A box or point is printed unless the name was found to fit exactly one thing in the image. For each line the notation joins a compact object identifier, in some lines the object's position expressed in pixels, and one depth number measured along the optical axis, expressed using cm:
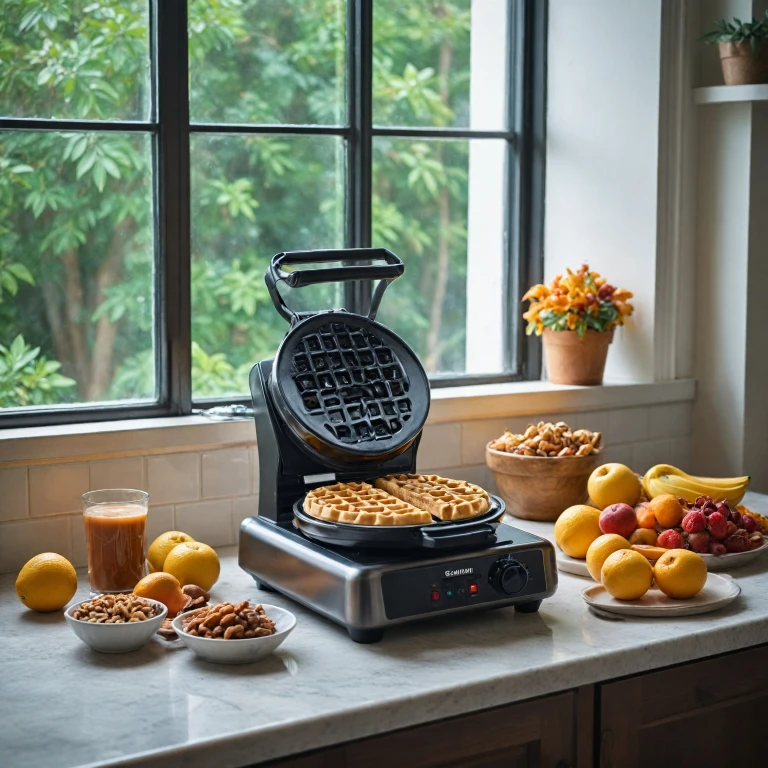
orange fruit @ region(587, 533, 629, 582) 196
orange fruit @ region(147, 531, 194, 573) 203
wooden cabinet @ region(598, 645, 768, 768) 172
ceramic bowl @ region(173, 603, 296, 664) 160
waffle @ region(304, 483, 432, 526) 174
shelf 255
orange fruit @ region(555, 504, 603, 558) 211
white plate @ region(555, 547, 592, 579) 207
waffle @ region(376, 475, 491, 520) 180
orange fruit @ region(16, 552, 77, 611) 185
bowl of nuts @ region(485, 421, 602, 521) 239
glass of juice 191
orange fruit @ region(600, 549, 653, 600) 185
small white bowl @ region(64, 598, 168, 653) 164
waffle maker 171
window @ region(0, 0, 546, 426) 229
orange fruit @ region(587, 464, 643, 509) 229
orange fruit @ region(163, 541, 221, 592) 194
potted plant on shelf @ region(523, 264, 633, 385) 270
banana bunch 233
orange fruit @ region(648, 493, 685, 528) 215
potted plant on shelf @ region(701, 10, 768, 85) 254
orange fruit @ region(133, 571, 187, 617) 180
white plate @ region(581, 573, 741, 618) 183
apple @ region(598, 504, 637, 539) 210
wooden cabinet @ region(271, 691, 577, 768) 150
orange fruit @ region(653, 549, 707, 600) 186
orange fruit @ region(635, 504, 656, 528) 217
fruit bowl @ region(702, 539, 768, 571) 207
